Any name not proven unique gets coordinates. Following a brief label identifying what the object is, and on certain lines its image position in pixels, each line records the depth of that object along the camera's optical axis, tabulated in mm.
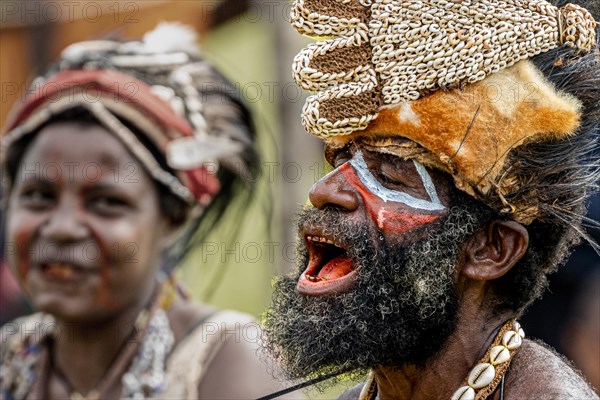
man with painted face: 6152
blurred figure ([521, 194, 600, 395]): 10805
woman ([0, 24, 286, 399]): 10023
